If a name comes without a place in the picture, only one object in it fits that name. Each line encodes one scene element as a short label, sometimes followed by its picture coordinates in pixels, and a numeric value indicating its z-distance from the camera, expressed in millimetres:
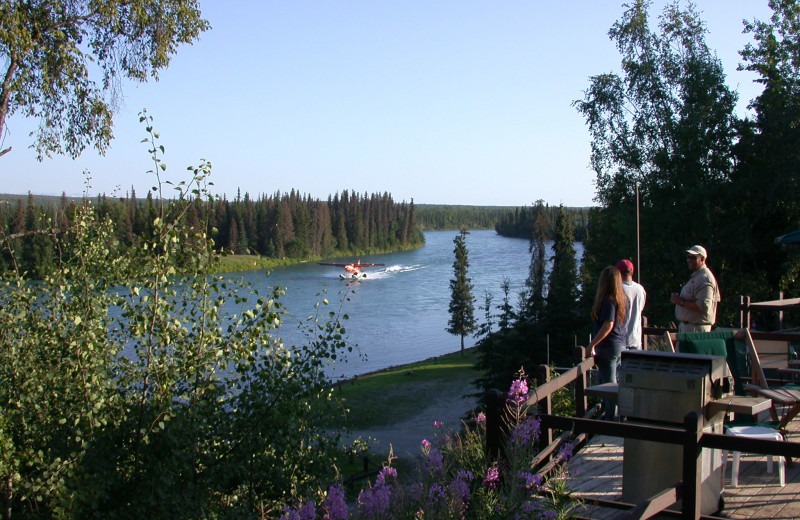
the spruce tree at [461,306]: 46888
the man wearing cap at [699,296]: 6969
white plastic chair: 4660
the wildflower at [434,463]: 3512
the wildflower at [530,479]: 3377
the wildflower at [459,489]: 3299
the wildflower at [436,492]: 3375
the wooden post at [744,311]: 8852
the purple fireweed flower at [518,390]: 4051
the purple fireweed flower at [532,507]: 3254
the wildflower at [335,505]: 3361
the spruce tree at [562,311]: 21359
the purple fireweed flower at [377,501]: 3258
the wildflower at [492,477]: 3727
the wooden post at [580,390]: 5893
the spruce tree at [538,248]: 55834
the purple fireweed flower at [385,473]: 3536
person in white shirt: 6668
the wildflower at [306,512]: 3440
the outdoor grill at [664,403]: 4168
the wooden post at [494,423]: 4133
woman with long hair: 6281
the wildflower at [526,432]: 3596
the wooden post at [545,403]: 4719
